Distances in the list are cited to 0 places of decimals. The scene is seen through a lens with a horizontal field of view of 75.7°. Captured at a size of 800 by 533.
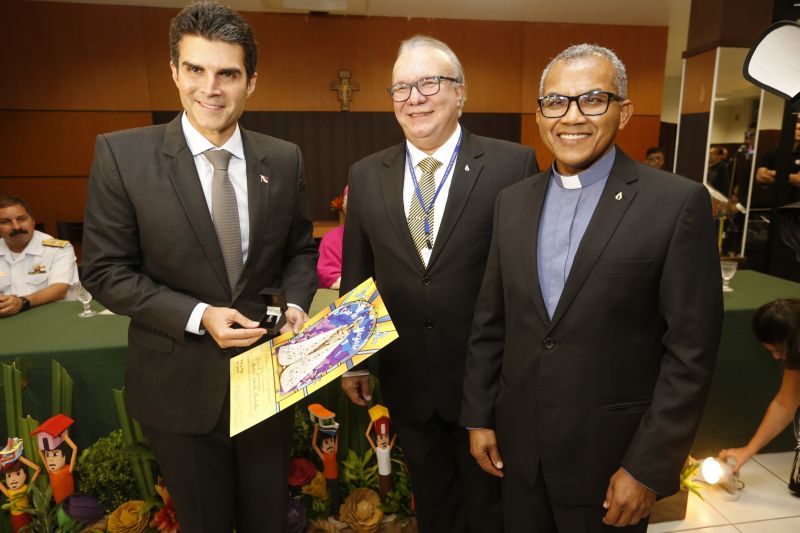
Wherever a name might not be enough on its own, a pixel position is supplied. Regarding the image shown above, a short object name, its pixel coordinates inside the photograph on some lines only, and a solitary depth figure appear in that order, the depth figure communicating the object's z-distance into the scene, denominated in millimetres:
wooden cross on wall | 6707
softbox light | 1159
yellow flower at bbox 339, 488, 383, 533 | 2176
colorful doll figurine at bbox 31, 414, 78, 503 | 1938
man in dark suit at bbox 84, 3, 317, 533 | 1328
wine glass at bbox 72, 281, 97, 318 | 2434
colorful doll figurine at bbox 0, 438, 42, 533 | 1942
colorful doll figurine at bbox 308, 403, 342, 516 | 2113
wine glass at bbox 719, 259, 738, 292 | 2752
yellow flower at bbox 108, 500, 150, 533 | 1979
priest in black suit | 1138
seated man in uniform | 3316
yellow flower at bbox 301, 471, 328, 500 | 2246
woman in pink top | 3198
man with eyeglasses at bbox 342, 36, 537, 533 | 1591
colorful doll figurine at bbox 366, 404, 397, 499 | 2129
